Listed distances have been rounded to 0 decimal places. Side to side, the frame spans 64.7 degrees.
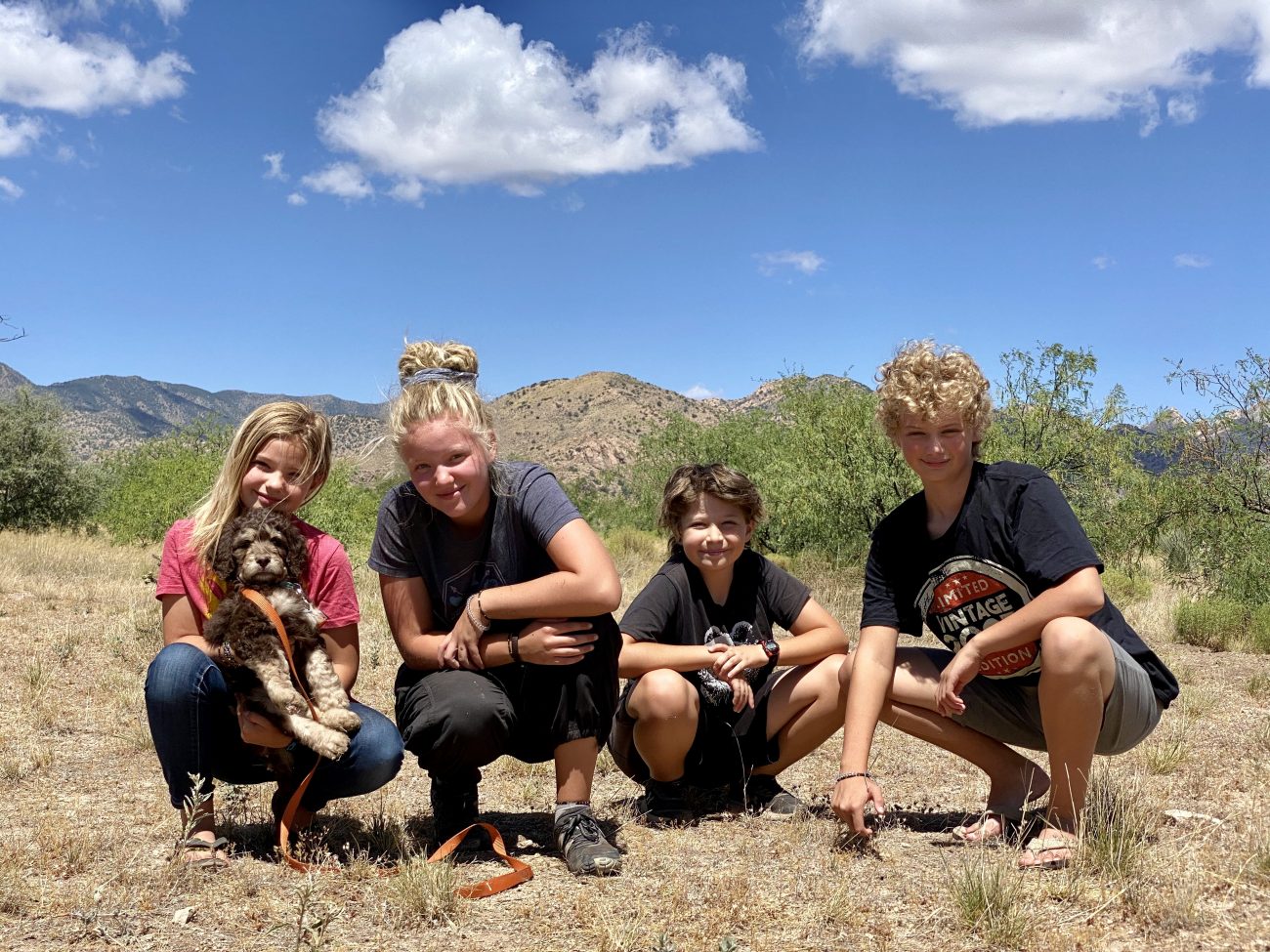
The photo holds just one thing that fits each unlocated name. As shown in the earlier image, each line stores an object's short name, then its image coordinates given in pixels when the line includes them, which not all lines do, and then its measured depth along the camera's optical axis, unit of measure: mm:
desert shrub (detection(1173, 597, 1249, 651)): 9094
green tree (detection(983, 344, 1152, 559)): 15227
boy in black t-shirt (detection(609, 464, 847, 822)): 3820
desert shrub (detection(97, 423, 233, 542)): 18750
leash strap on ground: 3045
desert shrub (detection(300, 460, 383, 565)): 16297
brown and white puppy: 3160
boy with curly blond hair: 3191
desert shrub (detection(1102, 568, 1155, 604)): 13366
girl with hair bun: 3287
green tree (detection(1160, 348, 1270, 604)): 11859
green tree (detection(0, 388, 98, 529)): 27078
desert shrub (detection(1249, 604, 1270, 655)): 8836
